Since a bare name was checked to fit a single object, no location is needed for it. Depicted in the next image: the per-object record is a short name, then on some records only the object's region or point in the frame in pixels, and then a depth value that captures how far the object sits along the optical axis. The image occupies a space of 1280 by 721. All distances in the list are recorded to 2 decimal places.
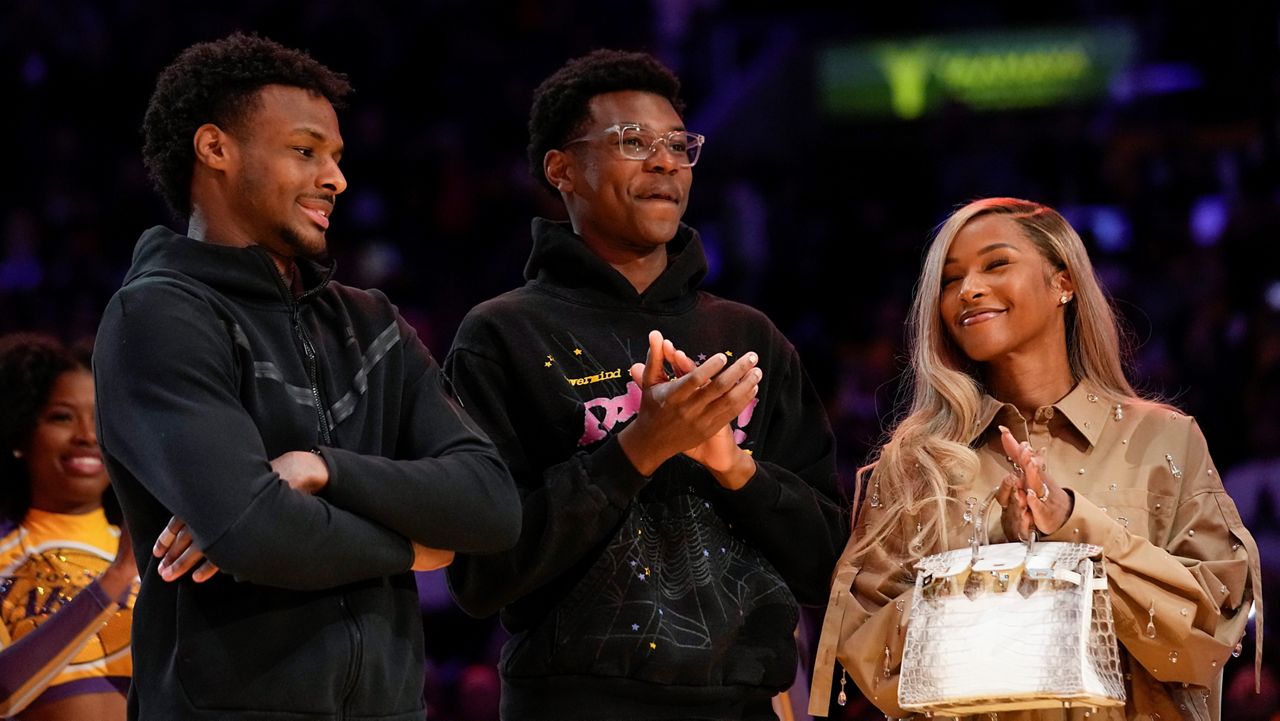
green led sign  25.80
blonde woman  7.02
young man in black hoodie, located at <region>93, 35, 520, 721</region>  5.74
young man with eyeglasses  7.19
